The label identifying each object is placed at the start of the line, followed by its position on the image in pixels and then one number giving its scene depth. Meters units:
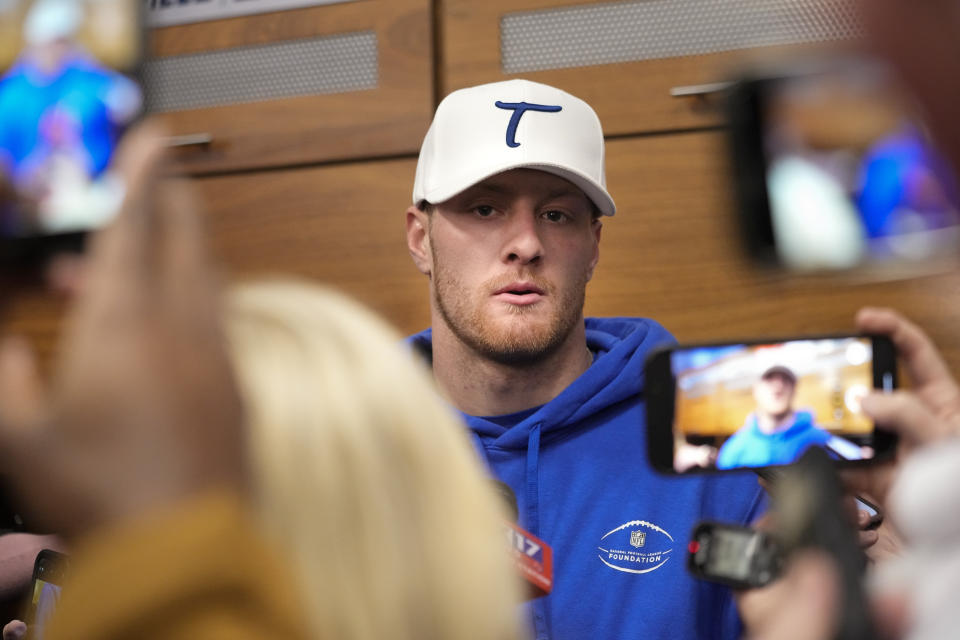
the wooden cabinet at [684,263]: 1.60
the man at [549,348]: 1.15
